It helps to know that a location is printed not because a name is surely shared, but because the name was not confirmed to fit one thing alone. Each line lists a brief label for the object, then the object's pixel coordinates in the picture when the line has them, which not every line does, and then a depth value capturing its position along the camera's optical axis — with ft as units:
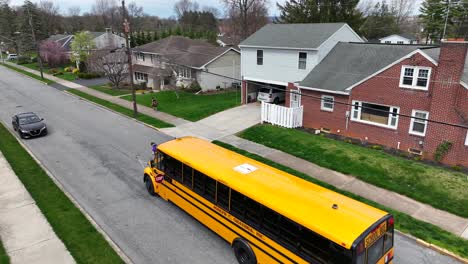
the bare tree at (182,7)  437.99
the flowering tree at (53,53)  201.71
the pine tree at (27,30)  249.96
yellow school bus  23.41
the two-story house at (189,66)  116.98
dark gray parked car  69.21
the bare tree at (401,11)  273.13
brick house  51.60
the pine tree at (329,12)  145.28
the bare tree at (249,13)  169.17
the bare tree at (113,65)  130.11
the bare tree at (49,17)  302.62
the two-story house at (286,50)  78.02
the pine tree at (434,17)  190.68
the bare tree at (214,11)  439.80
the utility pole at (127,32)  79.10
